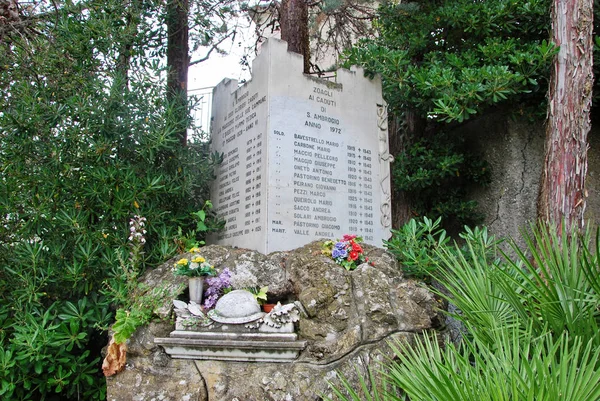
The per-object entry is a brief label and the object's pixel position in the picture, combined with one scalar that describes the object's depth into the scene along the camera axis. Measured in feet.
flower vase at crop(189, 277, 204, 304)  15.30
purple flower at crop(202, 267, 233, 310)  15.46
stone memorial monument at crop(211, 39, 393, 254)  18.37
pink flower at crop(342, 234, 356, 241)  16.81
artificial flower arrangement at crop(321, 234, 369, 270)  16.15
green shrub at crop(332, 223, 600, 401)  7.32
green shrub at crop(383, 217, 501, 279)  16.61
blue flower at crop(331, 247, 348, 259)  16.22
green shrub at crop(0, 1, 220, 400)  16.49
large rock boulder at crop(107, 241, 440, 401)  13.25
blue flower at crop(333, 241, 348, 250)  16.40
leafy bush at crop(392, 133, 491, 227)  23.77
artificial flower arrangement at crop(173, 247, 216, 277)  15.24
